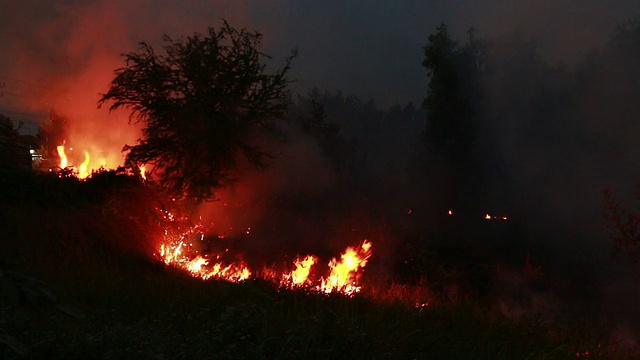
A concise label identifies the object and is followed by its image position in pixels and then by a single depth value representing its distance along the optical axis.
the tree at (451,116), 28.14
